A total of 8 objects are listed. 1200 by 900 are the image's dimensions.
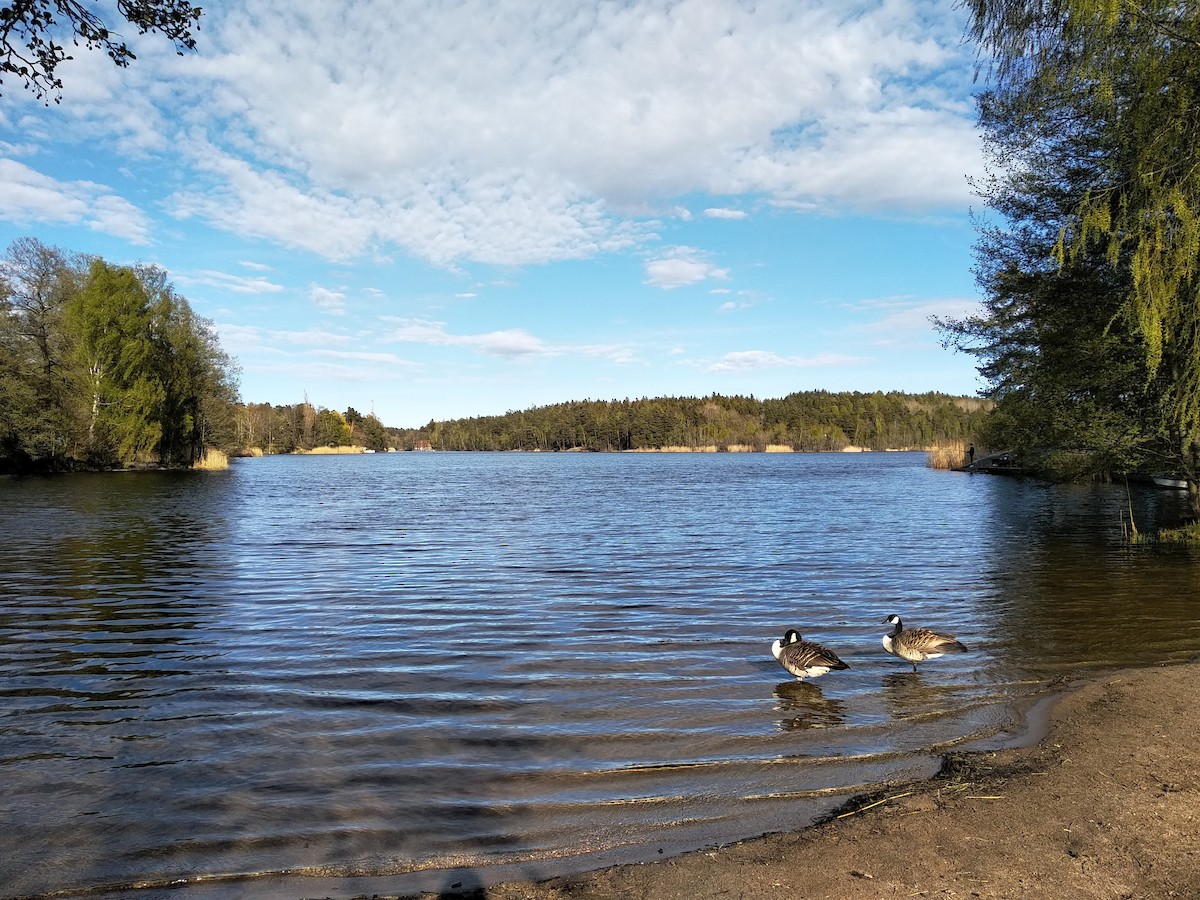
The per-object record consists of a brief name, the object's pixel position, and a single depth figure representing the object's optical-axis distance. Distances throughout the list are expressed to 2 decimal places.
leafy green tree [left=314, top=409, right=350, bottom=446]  169.00
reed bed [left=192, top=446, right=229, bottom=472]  72.00
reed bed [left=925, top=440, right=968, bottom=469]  73.00
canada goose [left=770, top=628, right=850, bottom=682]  8.23
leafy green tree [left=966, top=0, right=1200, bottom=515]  11.22
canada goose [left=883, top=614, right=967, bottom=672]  8.90
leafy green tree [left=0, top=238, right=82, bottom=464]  45.22
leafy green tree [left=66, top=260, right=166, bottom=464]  51.75
